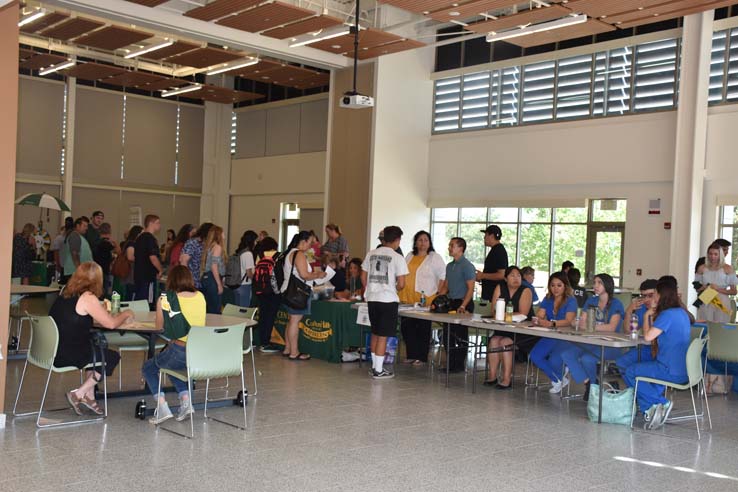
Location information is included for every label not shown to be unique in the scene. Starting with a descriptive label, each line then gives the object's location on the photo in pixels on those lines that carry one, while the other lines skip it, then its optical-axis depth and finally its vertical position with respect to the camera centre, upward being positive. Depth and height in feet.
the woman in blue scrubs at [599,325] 22.85 -2.63
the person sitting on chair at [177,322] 18.54 -2.53
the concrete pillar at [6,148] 17.28 +1.28
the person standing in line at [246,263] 33.34 -1.95
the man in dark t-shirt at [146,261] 30.99 -1.89
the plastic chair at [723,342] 22.70 -3.01
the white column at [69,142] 59.67 +4.98
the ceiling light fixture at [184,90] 55.31 +8.73
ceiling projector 32.73 +4.95
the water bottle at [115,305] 20.71 -2.44
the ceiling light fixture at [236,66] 46.65 +8.99
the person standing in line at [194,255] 29.63 -1.52
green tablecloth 28.84 -4.05
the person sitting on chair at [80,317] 18.28 -2.45
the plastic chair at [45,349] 17.80 -3.20
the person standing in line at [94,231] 41.70 -1.12
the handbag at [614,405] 20.86 -4.52
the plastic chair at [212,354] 17.57 -3.10
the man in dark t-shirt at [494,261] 29.75 -1.27
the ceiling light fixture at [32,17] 37.63 +9.06
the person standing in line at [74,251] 35.94 -1.90
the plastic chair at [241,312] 23.27 -2.85
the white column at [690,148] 35.58 +3.95
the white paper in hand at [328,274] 29.26 -1.96
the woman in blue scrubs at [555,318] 24.02 -2.67
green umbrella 39.78 +0.34
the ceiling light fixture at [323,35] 38.19 +9.05
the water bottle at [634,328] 21.19 -2.52
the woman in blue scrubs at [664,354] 19.85 -2.97
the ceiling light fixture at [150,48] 43.36 +9.06
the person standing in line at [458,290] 27.81 -2.28
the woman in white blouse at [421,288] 29.04 -2.33
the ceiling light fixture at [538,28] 32.71 +8.54
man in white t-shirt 26.09 -2.23
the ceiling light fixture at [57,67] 50.00 +9.05
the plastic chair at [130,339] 22.13 -3.62
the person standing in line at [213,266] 29.25 -1.87
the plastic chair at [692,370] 19.38 -3.28
